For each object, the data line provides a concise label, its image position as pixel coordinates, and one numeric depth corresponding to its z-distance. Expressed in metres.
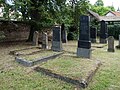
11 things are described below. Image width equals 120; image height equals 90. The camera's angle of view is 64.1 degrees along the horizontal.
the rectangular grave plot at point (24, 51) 4.97
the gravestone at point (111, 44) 6.13
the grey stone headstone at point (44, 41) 6.05
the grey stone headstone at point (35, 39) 6.70
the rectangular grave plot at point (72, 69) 2.87
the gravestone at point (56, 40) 5.60
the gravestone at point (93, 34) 8.88
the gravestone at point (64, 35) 8.61
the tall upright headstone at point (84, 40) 4.72
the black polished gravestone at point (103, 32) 8.78
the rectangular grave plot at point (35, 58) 3.84
